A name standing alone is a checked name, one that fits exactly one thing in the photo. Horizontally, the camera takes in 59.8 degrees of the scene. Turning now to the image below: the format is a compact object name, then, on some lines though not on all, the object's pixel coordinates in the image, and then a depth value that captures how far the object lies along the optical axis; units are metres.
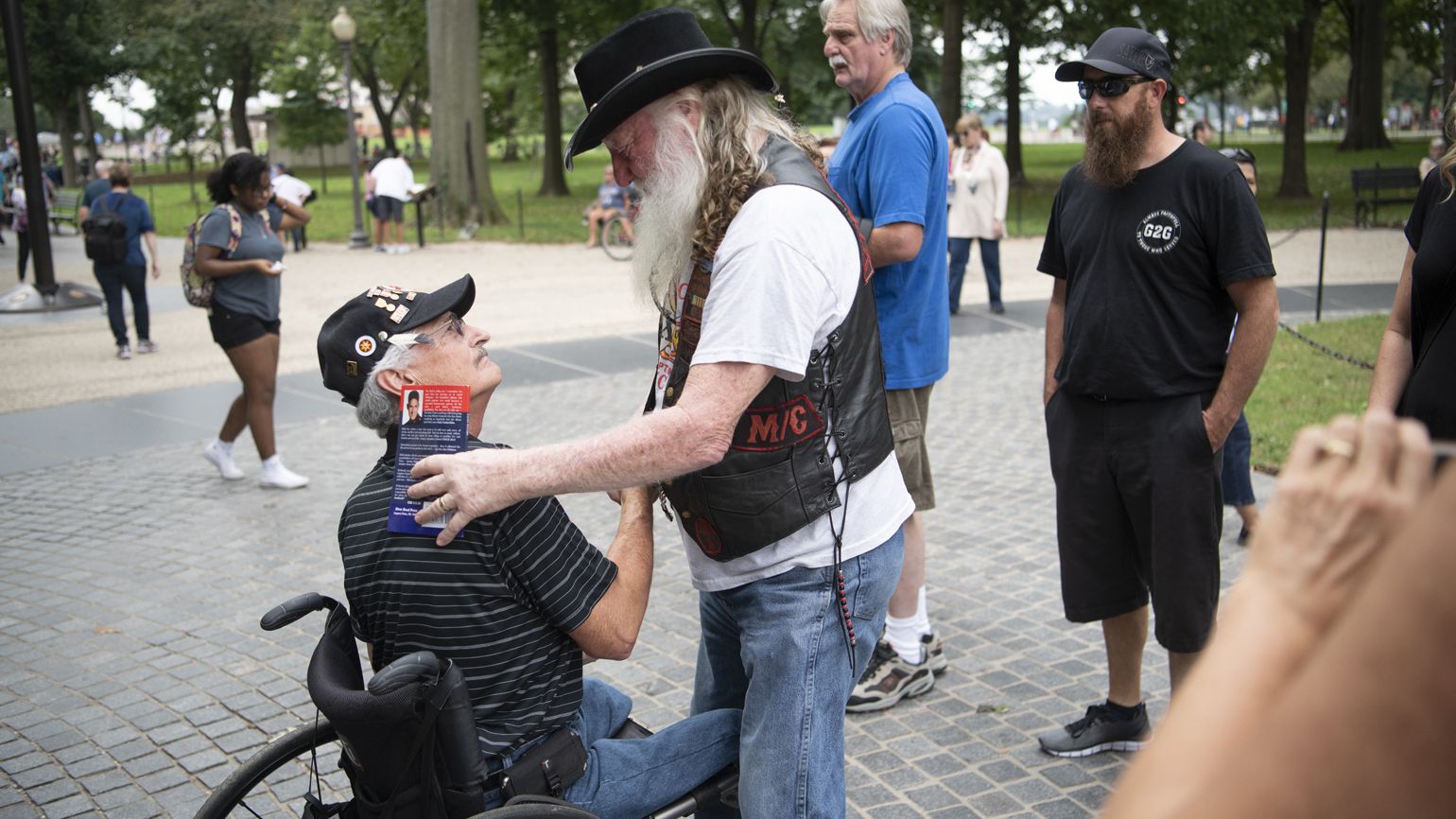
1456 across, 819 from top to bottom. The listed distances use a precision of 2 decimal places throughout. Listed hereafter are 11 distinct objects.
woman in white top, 12.77
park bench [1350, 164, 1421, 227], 21.09
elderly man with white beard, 2.15
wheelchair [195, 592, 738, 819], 2.11
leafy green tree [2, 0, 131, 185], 39.53
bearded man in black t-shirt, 3.27
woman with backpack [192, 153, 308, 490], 6.95
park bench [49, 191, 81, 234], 25.84
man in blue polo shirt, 3.98
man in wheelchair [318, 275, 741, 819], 2.31
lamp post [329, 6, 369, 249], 22.62
